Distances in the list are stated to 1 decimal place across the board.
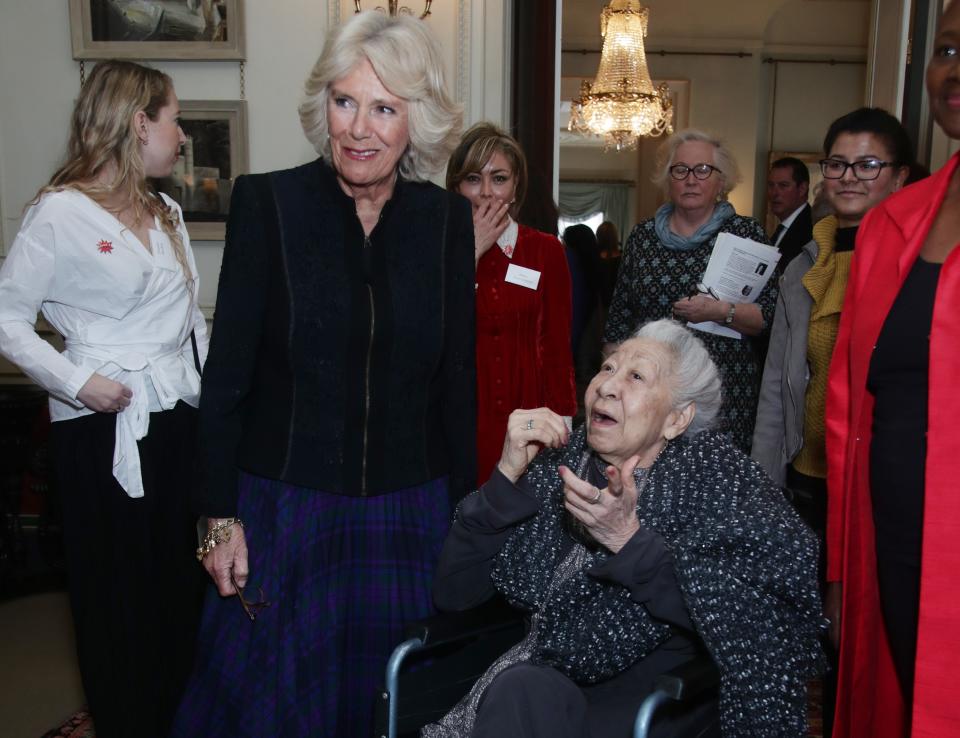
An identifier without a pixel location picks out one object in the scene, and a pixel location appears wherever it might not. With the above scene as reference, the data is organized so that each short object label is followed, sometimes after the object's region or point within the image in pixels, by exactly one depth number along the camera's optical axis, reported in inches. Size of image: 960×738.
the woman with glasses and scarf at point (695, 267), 123.5
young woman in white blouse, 93.5
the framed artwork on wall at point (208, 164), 173.0
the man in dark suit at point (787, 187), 197.3
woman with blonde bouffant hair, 68.3
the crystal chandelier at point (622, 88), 315.3
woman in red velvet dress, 115.6
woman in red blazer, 59.4
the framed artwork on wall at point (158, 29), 169.9
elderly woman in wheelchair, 65.9
